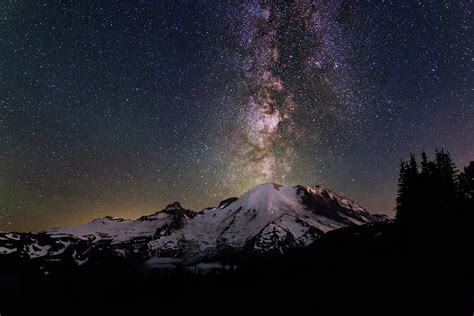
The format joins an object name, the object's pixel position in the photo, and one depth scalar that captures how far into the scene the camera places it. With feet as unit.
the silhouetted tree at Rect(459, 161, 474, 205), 175.32
